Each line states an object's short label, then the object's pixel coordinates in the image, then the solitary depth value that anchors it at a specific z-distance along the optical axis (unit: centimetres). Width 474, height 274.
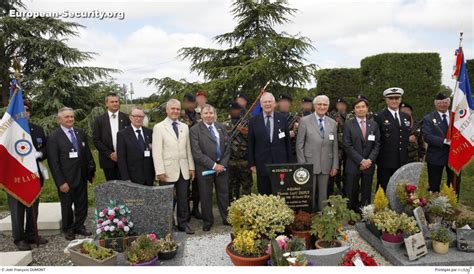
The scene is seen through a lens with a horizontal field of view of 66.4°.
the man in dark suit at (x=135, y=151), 520
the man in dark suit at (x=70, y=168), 519
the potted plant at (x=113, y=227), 448
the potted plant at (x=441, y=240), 423
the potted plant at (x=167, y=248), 430
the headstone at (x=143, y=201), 468
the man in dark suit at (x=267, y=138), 556
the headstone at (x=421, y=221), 451
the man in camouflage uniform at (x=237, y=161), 635
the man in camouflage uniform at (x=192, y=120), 620
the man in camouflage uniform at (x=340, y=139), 640
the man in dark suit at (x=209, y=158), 540
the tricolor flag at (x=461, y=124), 549
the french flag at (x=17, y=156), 468
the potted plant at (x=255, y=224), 402
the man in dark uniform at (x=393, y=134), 580
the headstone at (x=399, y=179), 507
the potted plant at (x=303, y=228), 452
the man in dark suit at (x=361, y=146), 567
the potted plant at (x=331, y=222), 426
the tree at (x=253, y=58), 1095
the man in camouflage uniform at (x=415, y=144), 650
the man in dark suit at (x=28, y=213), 500
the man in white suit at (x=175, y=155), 520
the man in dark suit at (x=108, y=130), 561
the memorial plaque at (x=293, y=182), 488
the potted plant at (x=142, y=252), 398
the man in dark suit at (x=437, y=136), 584
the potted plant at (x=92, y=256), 404
